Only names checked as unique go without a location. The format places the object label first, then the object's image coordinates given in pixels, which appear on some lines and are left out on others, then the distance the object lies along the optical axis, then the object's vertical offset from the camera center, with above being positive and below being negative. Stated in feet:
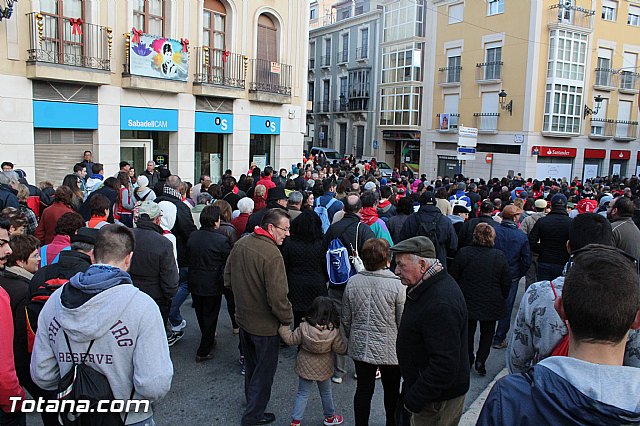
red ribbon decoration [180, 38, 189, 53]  52.90 +11.59
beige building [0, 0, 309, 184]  42.65 +6.91
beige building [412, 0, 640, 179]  94.89 +16.33
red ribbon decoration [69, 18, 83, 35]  44.63 +11.13
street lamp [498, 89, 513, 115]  96.85 +12.07
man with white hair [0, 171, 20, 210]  22.50 -2.14
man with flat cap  10.00 -3.64
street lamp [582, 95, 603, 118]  99.91 +11.55
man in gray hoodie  8.58 -3.24
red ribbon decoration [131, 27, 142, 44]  48.39 +11.21
